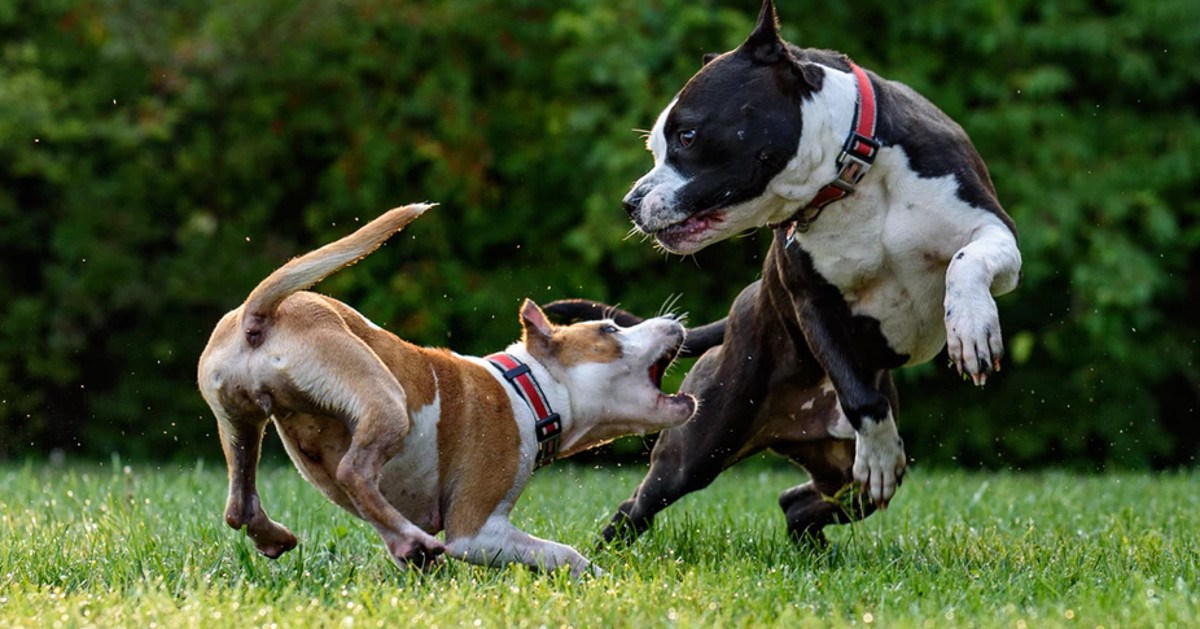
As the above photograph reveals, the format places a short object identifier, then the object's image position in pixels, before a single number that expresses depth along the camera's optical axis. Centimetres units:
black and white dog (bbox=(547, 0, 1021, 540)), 903
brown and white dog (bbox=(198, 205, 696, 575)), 802
